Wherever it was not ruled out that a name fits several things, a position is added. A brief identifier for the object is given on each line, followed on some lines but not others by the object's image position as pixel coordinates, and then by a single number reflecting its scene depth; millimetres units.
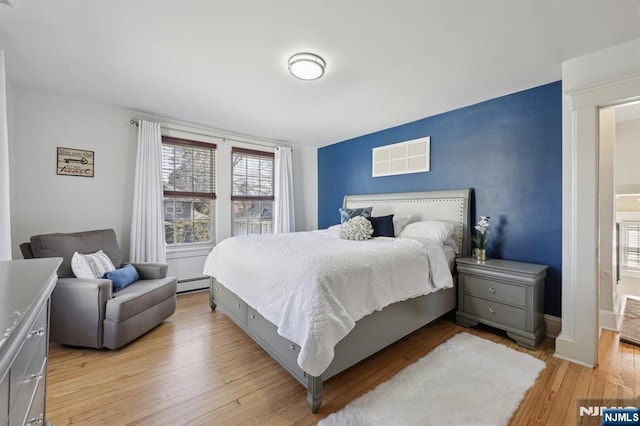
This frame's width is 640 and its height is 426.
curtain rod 3420
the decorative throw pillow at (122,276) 2455
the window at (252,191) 4387
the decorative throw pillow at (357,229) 2848
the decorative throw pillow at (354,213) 3531
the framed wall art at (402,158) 3572
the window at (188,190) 3744
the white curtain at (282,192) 4730
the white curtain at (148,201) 3311
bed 1586
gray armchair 2180
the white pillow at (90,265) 2344
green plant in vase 2736
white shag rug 1502
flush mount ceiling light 2092
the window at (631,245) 3835
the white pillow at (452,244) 2949
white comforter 1540
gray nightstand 2281
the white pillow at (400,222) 3293
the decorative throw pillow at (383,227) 3016
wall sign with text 2947
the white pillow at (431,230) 2840
